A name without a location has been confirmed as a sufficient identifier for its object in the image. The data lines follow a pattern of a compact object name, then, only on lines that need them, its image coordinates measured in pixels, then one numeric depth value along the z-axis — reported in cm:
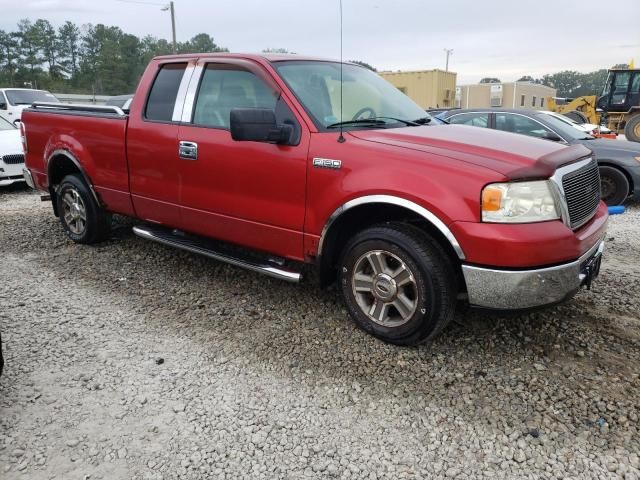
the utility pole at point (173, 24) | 3158
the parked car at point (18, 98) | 1529
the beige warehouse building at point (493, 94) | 4003
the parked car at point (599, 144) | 776
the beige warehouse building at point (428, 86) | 2683
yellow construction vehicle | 1902
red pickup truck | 292
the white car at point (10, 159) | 851
